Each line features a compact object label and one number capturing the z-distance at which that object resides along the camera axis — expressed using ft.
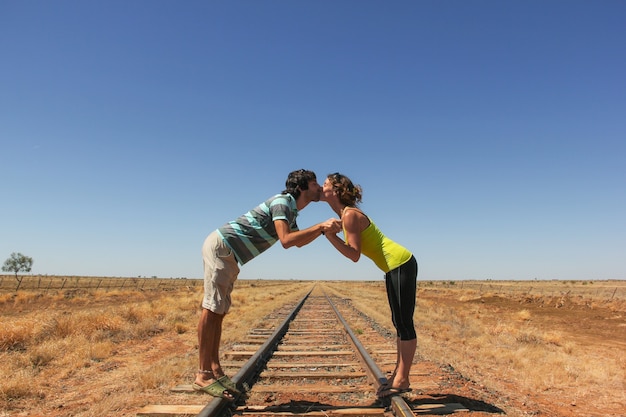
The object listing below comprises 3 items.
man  11.73
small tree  363.35
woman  11.54
